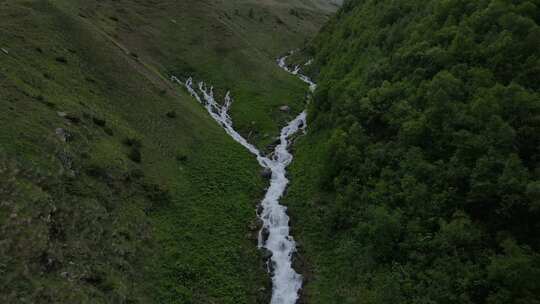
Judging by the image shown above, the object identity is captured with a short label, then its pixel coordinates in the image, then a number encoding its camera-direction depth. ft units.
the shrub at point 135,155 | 132.56
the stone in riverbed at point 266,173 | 163.84
